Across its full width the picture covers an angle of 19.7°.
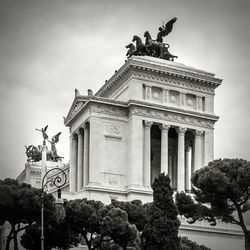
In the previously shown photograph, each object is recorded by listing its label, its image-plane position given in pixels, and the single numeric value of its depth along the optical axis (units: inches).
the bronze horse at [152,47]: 3080.7
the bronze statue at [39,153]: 3917.3
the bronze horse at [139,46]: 3041.3
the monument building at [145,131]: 2751.0
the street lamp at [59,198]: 1466.9
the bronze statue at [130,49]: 3041.3
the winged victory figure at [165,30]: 3164.4
